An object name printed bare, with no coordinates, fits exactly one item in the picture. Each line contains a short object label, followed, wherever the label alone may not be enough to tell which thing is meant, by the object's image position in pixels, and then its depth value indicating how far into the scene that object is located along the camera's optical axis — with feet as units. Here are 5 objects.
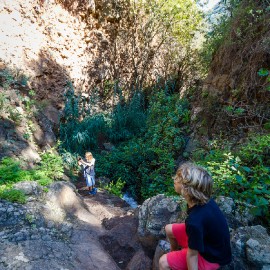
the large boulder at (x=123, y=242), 12.41
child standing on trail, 21.86
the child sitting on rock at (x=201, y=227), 6.59
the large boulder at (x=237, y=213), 10.32
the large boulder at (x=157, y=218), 11.84
